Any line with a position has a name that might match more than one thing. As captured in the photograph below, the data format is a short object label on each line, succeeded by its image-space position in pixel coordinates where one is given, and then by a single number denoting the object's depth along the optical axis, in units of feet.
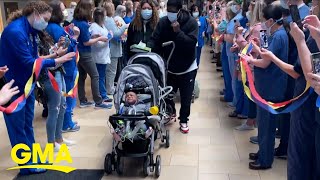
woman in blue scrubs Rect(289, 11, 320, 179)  6.51
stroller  10.91
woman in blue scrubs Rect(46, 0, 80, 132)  13.01
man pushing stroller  13.41
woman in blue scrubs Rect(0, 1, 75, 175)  10.23
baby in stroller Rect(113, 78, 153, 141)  10.83
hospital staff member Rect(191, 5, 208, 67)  23.12
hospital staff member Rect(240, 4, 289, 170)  10.28
